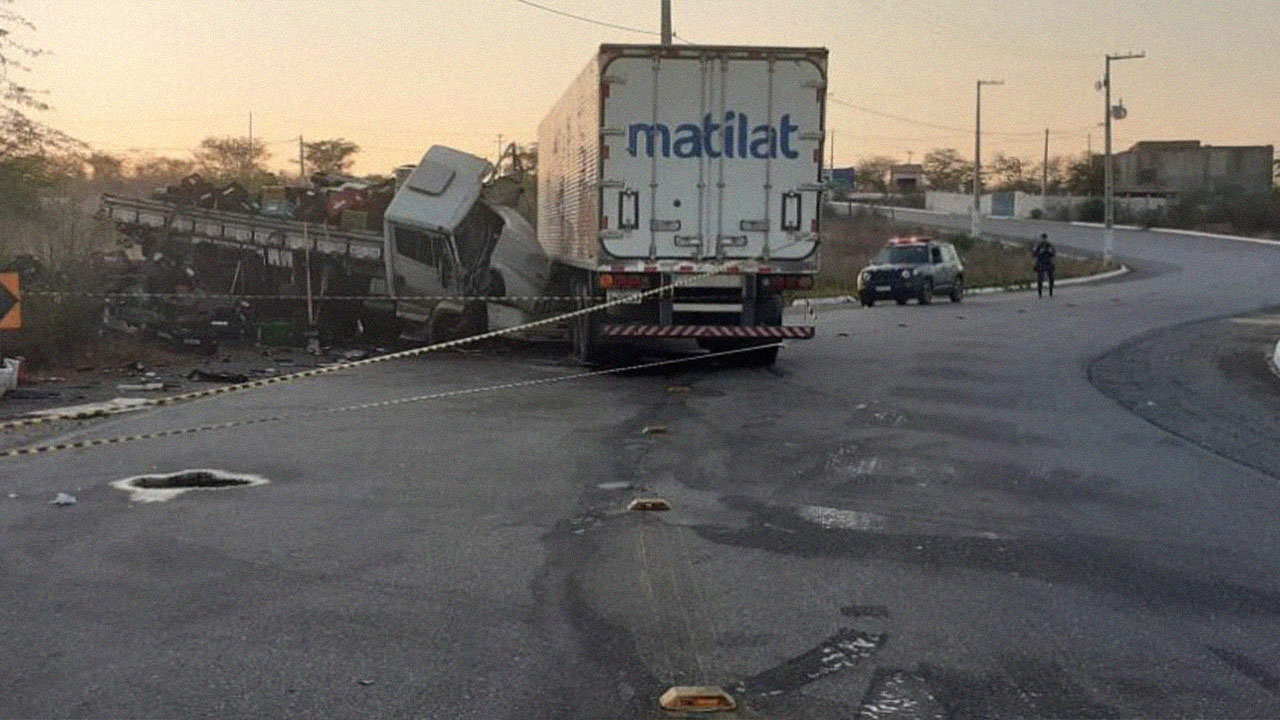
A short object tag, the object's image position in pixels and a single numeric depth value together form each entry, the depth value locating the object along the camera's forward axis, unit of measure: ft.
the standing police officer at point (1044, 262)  130.31
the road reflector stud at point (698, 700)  15.96
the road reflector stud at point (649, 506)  27.78
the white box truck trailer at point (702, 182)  53.62
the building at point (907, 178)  495.41
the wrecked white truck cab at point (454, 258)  68.59
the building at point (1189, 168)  419.54
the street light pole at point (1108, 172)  201.36
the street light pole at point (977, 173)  228.22
